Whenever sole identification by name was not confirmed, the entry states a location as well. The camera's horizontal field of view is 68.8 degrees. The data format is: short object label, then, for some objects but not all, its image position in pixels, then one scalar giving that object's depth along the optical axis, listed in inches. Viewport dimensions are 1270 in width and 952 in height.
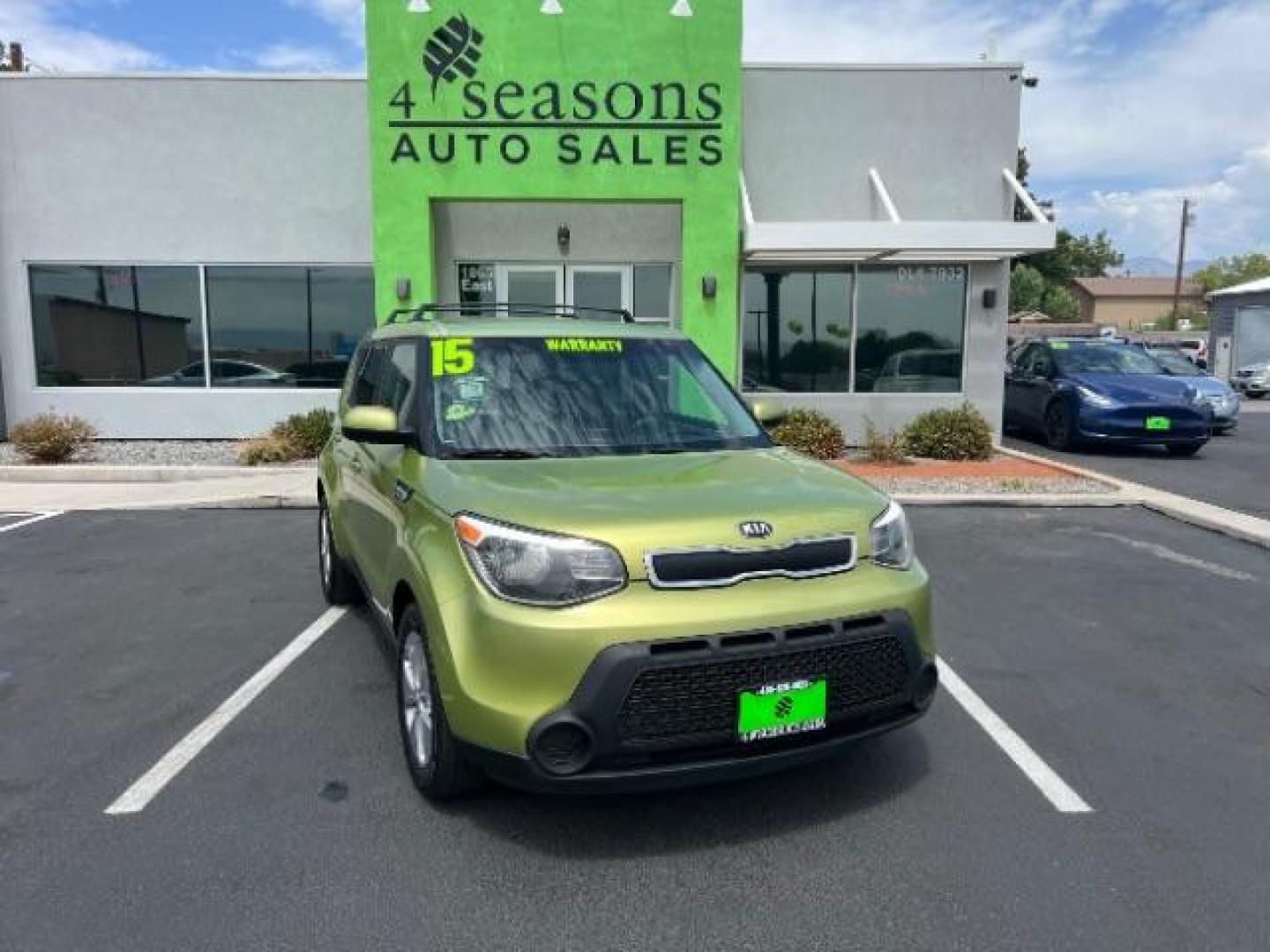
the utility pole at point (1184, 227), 2417.6
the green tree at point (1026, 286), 2079.2
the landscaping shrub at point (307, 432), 480.1
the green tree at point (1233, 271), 3868.1
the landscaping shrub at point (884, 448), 467.5
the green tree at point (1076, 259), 1946.2
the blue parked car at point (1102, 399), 540.1
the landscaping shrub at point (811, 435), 471.8
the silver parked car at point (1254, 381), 1139.3
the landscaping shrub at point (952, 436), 483.2
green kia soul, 113.7
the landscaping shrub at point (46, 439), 458.0
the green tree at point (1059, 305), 2718.3
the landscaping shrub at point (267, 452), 465.4
